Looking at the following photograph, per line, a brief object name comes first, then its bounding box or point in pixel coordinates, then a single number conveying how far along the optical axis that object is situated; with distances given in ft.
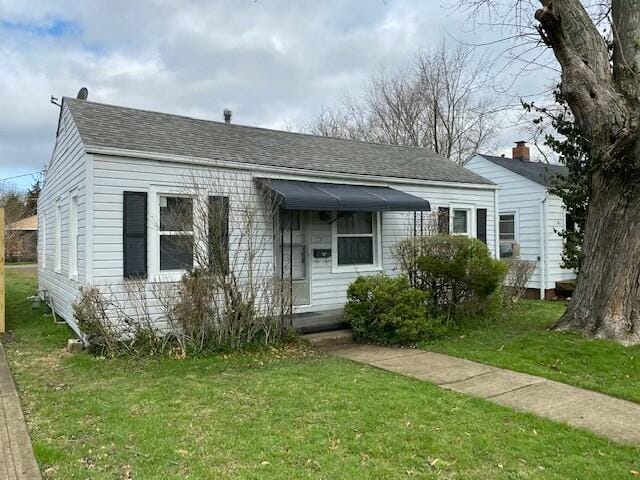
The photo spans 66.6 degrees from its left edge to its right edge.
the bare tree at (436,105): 84.64
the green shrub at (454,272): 29.22
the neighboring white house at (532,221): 47.21
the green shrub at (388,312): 26.37
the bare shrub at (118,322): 22.45
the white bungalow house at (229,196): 24.26
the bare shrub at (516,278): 39.37
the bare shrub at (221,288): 23.53
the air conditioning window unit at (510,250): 48.49
